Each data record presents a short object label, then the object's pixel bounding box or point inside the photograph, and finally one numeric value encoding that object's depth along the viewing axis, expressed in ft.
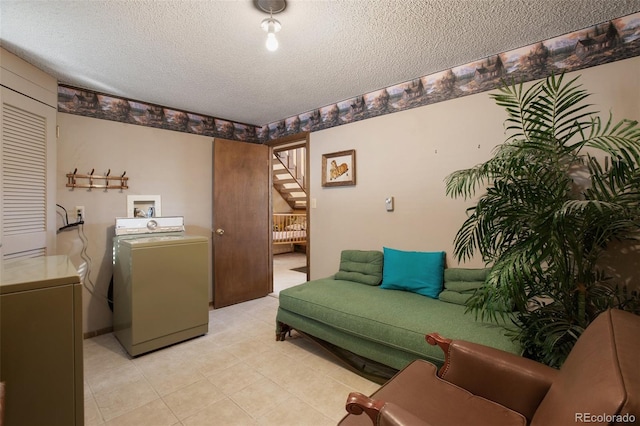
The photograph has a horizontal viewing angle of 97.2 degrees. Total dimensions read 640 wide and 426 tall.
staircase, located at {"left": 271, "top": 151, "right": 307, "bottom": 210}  22.39
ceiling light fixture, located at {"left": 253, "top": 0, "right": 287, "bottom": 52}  5.37
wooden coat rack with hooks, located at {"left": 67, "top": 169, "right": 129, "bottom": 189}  9.13
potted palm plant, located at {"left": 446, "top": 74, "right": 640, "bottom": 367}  4.70
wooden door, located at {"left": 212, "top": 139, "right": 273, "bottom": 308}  12.14
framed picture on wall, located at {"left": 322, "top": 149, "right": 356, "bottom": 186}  10.50
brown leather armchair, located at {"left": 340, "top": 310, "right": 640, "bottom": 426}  2.38
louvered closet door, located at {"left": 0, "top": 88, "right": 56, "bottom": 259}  6.73
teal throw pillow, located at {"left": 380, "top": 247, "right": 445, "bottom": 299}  7.98
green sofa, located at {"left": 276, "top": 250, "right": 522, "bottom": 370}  5.91
